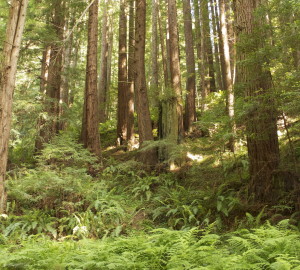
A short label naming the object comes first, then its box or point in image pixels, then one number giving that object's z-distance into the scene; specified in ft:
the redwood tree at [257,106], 22.33
